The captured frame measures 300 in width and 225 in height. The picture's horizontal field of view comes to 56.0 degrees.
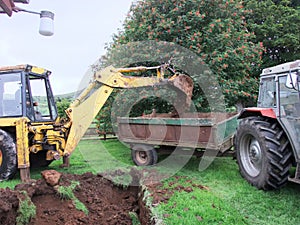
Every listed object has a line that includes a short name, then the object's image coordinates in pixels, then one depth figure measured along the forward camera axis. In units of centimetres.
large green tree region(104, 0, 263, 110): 782
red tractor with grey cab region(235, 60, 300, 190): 404
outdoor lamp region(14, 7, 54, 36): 379
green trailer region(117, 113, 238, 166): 530
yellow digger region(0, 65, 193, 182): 539
